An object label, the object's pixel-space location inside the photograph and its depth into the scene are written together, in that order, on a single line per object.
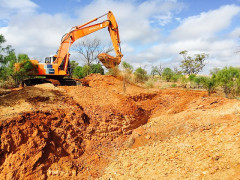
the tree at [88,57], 26.45
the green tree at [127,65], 16.12
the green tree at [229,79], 11.68
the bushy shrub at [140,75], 19.35
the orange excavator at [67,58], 11.45
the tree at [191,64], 32.85
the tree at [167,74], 28.42
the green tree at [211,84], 12.59
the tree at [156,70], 34.59
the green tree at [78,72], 24.95
